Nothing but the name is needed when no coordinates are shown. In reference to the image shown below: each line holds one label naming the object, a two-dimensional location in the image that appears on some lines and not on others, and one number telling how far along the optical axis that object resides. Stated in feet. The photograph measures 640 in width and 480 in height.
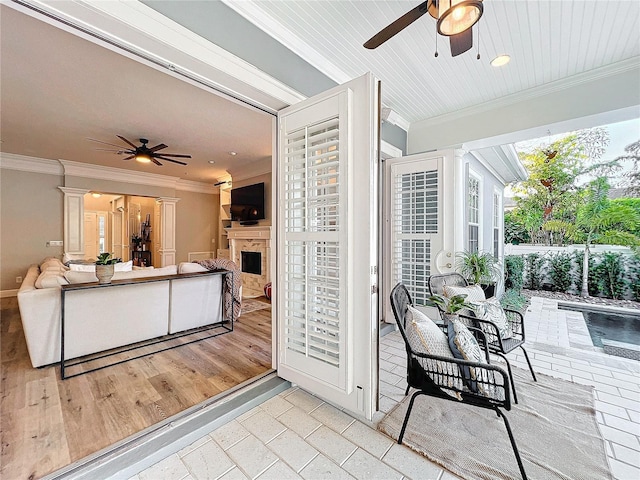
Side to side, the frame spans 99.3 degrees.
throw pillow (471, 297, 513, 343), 7.58
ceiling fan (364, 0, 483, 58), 4.64
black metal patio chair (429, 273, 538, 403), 6.86
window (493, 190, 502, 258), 20.34
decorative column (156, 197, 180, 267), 24.62
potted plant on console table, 8.92
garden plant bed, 16.94
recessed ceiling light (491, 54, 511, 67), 8.05
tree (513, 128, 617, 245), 21.72
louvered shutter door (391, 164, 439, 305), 11.22
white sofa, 8.48
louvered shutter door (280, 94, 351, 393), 5.97
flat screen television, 20.13
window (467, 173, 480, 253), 14.78
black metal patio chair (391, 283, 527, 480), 4.75
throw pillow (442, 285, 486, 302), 8.69
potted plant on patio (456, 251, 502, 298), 11.16
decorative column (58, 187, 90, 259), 19.83
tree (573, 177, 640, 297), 18.20
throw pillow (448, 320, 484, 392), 5.08
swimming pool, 11.48
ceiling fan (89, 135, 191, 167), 14.58
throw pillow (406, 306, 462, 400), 5.25
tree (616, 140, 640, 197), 19.54
